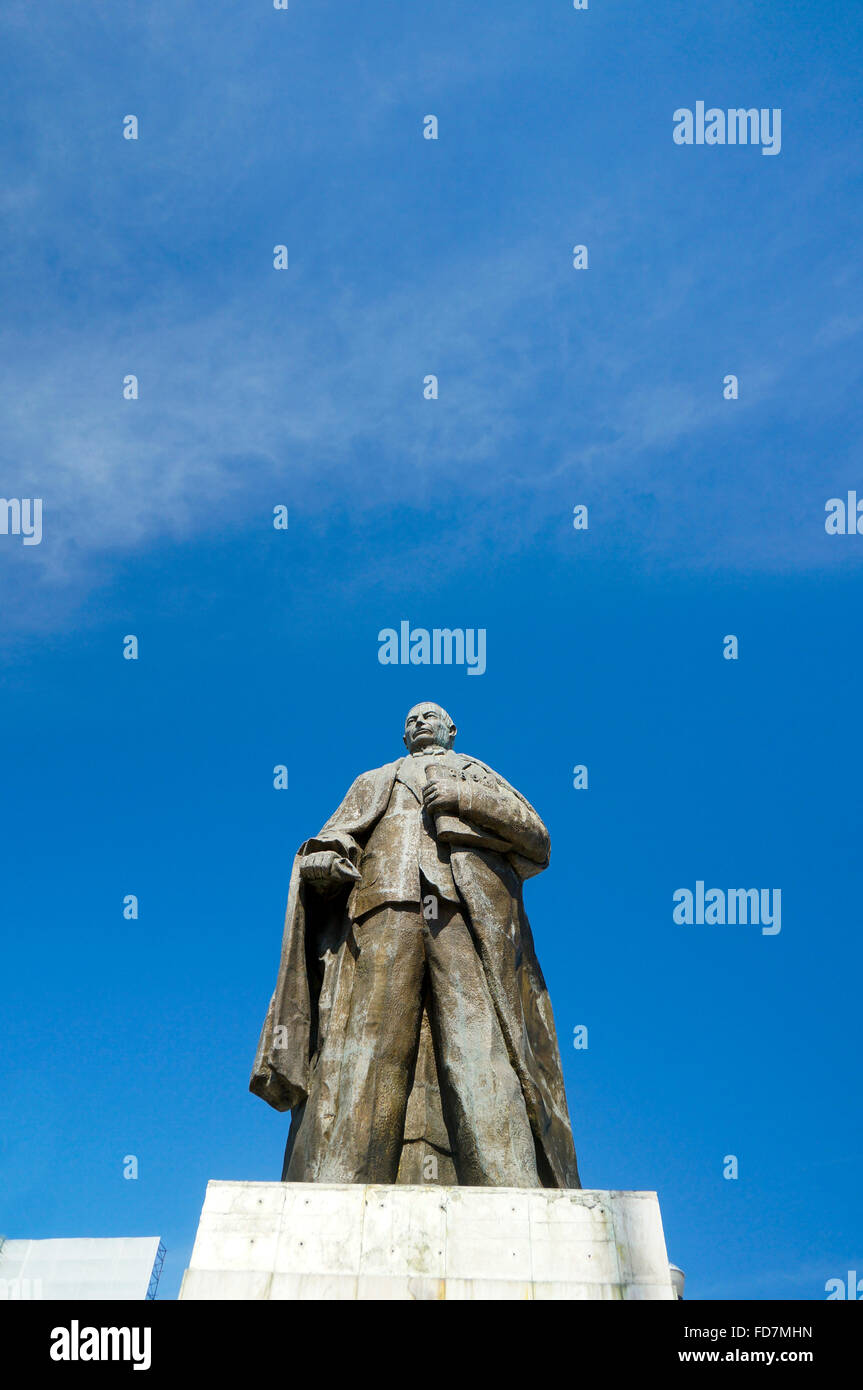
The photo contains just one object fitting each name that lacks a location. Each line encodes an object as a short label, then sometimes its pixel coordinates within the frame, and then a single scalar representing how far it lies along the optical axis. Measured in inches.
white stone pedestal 317.4
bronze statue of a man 384.8
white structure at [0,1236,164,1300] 1222.9
